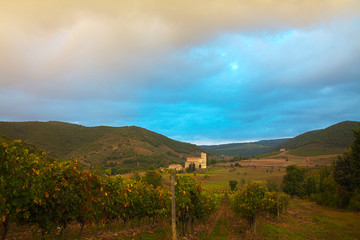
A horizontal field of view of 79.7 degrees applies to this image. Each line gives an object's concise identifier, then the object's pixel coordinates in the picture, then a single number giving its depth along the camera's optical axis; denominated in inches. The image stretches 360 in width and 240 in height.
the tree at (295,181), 2625.5
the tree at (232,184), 3004.4
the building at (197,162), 6073.8
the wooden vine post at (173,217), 373.1
